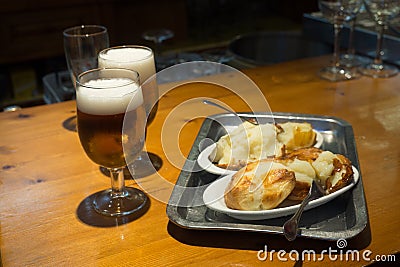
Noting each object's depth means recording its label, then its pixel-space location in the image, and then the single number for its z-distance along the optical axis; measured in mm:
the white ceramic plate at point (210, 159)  856
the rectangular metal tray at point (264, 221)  720
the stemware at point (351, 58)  1536
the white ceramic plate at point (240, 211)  737
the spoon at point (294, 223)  695
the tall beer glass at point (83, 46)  1132
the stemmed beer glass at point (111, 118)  753
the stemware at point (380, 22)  1440
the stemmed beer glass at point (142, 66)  886
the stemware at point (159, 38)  1909
